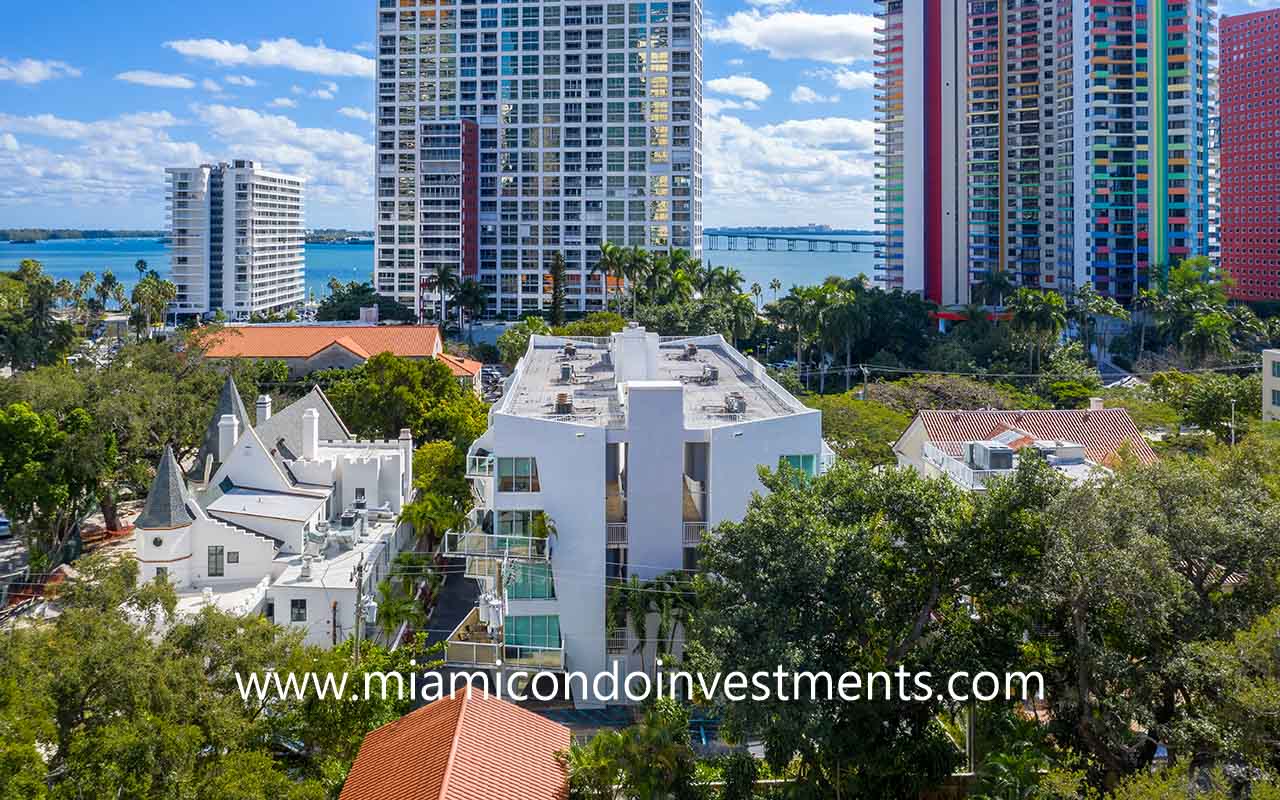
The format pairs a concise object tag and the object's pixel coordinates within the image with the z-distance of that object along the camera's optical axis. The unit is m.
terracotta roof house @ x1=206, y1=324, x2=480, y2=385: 78.38
